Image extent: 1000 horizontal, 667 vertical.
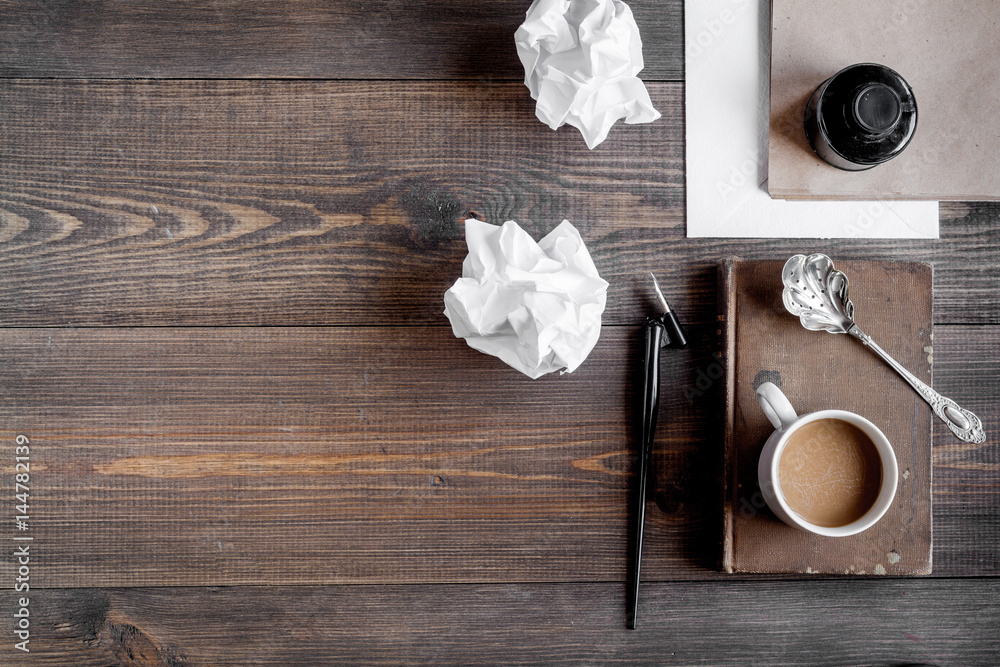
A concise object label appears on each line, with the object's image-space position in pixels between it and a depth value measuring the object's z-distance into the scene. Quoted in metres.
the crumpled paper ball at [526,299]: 0.54
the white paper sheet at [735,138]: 0.60
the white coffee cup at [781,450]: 0.52
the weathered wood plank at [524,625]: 0.60
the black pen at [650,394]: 0.59
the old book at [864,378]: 0.59
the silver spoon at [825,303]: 0.57
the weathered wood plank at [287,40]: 0.61
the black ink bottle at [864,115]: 0.55
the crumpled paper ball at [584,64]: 0.55
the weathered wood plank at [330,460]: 0.60
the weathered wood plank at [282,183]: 0.61
